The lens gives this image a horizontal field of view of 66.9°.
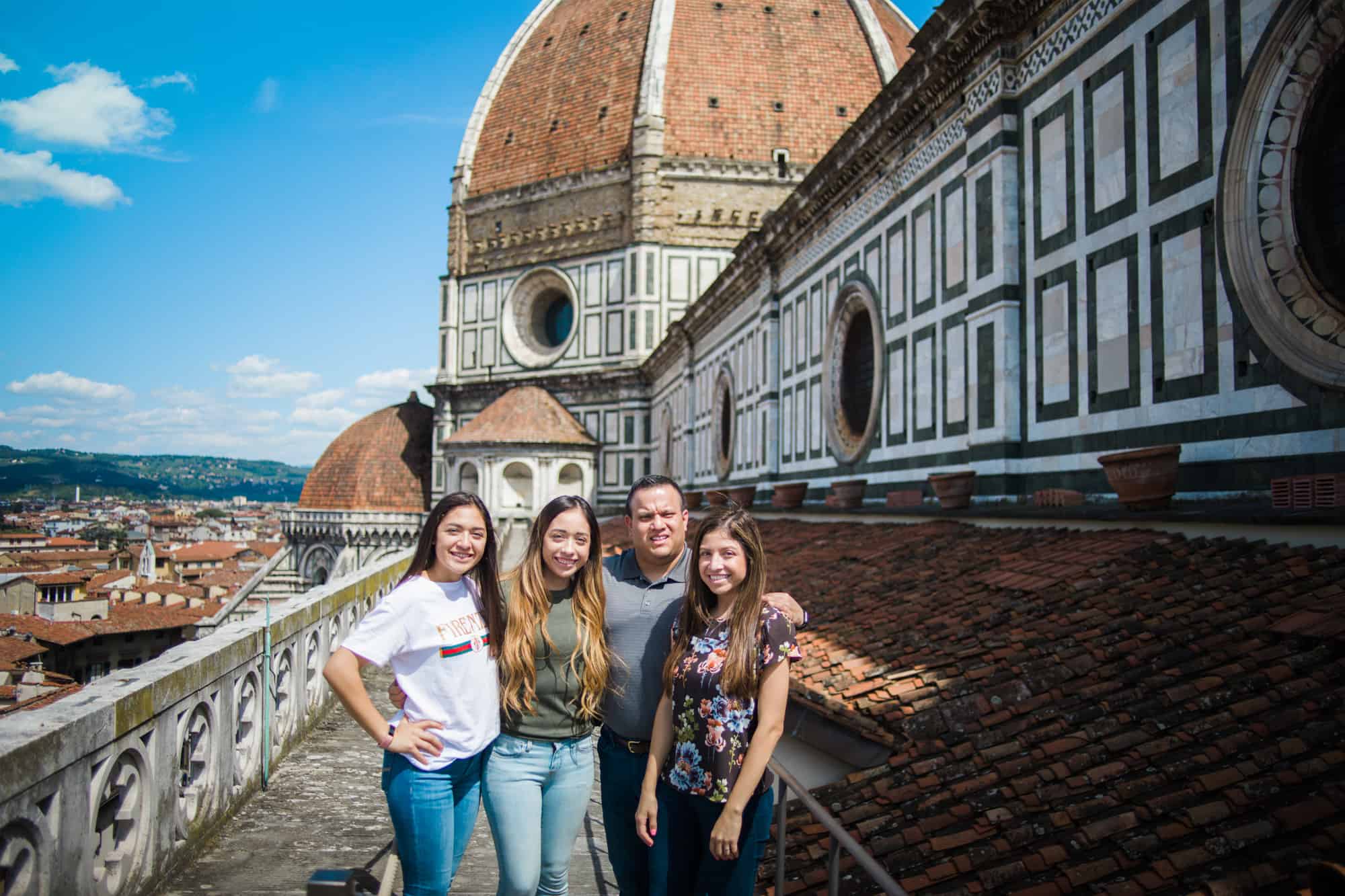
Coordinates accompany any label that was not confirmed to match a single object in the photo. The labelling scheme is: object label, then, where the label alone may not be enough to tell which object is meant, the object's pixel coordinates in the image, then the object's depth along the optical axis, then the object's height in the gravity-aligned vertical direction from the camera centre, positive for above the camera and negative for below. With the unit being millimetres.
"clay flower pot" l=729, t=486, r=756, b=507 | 19859 -163
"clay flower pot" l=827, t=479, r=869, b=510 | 14617 -90
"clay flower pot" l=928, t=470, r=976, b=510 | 11039 -3
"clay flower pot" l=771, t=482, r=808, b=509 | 17531 -125
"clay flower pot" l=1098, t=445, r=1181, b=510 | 7535 +85
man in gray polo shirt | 3633 -578
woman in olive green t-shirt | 3490 -787
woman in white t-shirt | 3387 -681
